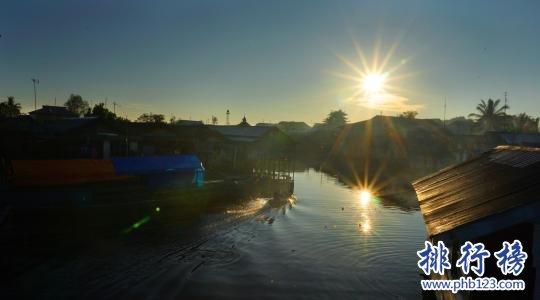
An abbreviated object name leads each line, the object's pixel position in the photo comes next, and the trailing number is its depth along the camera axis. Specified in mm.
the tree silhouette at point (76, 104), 94206
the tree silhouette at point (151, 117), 69150
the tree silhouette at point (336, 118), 128375
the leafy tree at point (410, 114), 103375
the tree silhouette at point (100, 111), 59575
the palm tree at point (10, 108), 64875
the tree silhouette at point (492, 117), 71375
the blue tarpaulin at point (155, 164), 25344
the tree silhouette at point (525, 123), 75838
